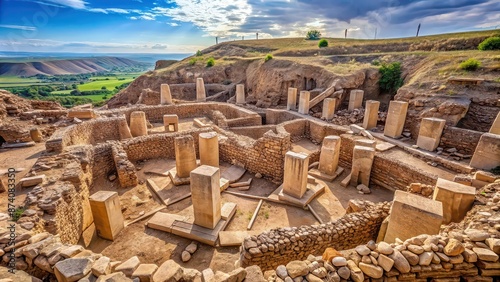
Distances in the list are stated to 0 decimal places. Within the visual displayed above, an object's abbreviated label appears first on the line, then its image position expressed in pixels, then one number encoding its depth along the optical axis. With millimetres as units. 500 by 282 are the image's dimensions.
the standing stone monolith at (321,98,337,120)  17141
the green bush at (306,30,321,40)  52775
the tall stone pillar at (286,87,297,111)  20141
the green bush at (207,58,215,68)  32562
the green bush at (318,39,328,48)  35234
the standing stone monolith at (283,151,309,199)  7840
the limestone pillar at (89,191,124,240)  5996
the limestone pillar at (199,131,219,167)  9391
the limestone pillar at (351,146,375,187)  9391
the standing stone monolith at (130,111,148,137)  13391
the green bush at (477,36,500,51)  17969
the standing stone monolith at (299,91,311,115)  18859
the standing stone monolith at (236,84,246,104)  22453
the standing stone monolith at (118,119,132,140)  13078
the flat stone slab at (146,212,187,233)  6539
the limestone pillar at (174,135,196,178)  9055
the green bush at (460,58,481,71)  14680
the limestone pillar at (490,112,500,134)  10461
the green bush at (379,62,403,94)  19866
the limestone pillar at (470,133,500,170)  8695
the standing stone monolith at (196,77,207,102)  22983
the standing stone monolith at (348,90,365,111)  18281
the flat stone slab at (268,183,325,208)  7938
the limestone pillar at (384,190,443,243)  4547
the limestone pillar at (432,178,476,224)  5395
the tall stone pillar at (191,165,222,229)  6141
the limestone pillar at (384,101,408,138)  13031
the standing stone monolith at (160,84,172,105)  19719
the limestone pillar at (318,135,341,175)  10102
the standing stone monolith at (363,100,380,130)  14783
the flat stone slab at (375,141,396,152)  11609
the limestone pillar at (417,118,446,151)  11416
